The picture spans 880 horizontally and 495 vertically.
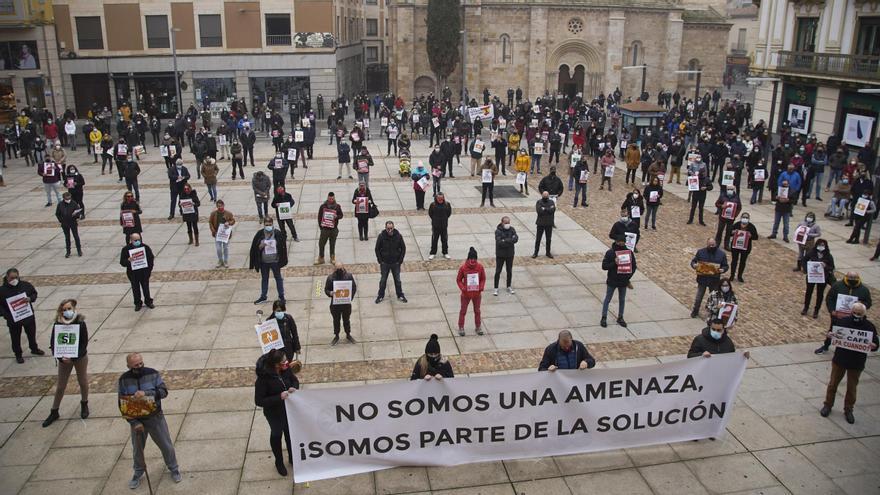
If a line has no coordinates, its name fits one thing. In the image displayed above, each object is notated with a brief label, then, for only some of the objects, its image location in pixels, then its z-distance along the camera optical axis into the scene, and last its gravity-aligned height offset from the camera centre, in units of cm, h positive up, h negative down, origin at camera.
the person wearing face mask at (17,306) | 1112 -369
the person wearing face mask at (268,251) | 1360 -340
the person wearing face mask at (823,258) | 1322 -336
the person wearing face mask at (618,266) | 1259 -337
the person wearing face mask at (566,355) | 883 -349
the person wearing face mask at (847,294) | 1136 -346
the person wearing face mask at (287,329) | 1005 -364
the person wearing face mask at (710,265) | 1296 -343
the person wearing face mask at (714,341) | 918 -341
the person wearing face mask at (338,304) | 1173 -385
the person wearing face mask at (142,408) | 802 -377
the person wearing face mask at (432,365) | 865 -352
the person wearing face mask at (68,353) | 962 -379
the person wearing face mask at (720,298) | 1130 -354
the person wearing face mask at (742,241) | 1480 -343
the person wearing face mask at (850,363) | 959 -386
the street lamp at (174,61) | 3908 +40
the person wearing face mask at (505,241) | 1409 -330
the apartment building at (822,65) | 2933 +44
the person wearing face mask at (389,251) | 1362 -341
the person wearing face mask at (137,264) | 1324 -360
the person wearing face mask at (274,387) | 808 -355
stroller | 2502 -319
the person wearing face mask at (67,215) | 1648 -337
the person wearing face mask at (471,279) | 1221 -350
